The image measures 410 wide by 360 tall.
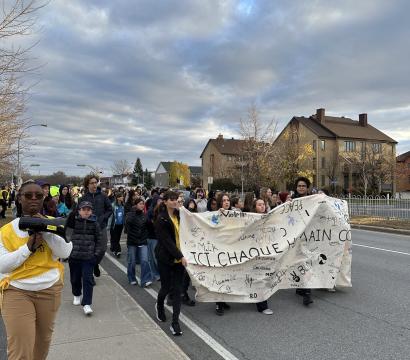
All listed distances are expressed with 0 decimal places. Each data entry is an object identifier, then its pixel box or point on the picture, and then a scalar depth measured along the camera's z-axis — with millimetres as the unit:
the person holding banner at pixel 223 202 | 6742
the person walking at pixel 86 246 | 5762
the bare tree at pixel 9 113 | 8427
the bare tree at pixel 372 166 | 52969
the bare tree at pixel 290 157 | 38969
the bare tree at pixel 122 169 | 121775
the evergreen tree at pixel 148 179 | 117312
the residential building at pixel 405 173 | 68188
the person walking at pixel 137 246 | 7371
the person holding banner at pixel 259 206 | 6858
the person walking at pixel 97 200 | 7973
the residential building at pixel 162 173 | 123462
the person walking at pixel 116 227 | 11008
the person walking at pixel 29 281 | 2914
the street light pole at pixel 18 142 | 13789
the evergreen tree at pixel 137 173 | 119919
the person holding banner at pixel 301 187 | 6973
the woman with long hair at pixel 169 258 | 5117
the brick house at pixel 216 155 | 80438
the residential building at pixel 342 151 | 56719
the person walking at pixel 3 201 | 20656
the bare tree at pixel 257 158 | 34094
